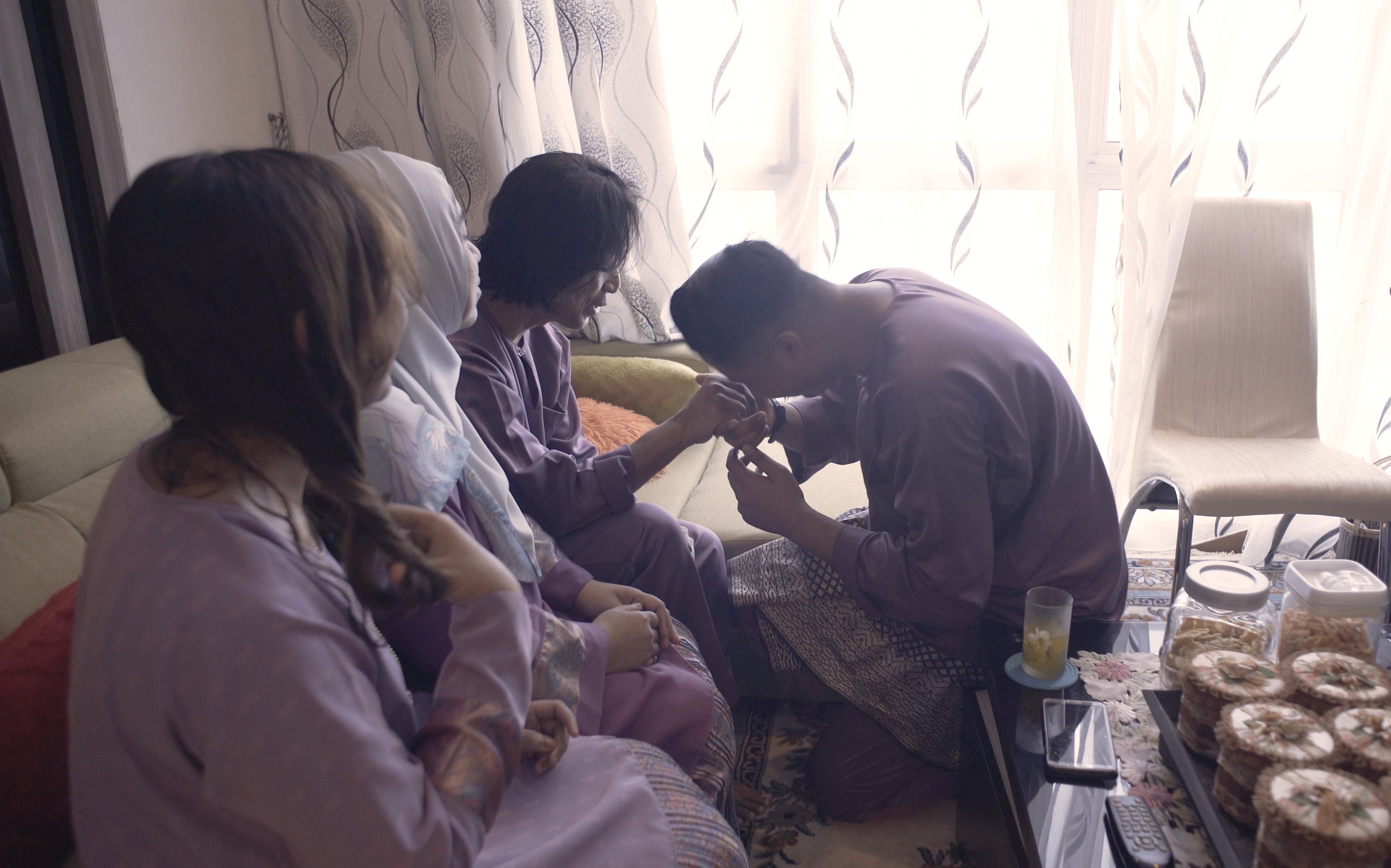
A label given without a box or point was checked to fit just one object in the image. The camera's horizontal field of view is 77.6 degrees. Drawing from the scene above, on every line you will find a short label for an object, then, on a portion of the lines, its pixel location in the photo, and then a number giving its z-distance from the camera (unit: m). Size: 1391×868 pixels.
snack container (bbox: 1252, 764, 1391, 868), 0.76
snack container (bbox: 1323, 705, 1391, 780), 0.83
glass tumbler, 1.25
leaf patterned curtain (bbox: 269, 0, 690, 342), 2.48
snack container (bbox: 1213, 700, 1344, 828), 0.88
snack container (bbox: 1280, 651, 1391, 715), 0.93
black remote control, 0.95
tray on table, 0.90
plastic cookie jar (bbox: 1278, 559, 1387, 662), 1.05
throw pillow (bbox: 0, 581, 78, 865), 0.91
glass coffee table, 1.03
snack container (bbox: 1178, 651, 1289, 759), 0.99
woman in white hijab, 1.12
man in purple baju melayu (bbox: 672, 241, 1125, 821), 1.32
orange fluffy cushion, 2.26
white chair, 2.19
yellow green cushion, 2.51
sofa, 1.21
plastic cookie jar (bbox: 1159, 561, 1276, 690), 1.13
